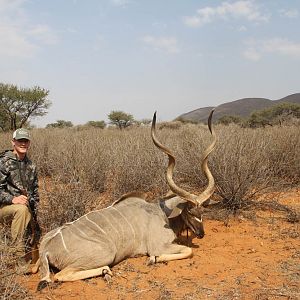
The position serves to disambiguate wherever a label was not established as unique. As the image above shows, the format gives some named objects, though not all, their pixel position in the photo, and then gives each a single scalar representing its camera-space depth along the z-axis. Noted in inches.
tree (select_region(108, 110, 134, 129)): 1049.5
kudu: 144.1
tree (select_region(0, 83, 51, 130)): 727.1
